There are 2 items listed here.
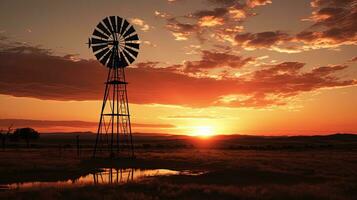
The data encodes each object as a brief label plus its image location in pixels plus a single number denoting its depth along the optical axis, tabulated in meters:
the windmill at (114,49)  45.50
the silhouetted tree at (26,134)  98.44
